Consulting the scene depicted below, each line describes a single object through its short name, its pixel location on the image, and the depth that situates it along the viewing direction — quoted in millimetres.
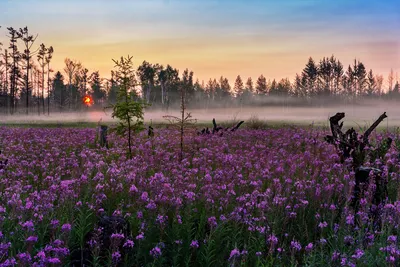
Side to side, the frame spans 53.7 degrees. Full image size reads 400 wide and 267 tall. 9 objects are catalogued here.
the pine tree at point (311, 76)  114981
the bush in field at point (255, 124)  23414
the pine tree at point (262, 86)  153125
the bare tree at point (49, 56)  73062
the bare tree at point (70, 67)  83362
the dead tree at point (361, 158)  6332
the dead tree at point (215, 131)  17042
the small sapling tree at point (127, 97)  11930
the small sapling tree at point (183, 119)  10915
